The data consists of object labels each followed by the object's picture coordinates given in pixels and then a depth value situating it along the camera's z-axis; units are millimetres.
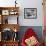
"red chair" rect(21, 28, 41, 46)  3060
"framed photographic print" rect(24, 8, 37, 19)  3218
